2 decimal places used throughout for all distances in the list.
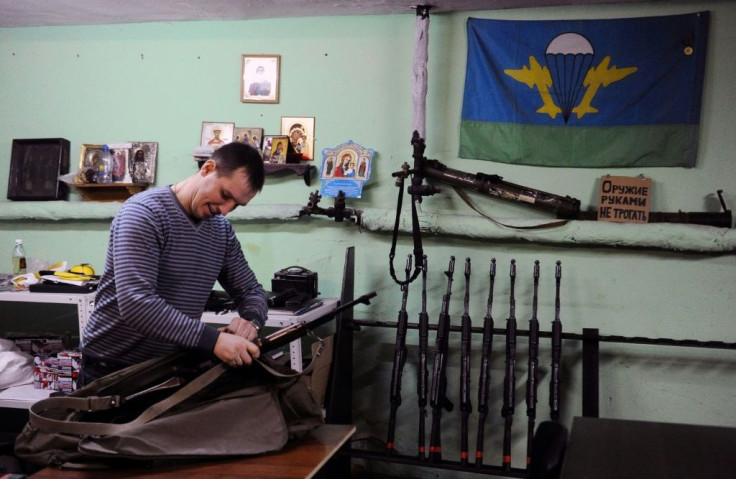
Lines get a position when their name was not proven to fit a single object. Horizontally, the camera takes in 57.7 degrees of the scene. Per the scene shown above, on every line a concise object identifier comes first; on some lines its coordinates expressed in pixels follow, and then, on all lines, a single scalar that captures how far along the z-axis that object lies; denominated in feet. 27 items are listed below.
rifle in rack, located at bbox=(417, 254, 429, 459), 9.38
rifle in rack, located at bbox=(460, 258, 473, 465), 9.22
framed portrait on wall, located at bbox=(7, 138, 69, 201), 11.29
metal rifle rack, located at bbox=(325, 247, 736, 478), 8.98
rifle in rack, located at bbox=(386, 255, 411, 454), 9.37
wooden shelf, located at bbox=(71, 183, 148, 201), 11.01
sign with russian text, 9.50
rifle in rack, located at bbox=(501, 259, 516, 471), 9.02
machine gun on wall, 9.42
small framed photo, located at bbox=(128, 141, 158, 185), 11.06
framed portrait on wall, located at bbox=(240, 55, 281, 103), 10.80
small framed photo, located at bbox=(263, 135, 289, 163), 10.52
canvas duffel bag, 4.42
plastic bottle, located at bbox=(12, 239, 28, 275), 11.03
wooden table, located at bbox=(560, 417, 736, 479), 3.29
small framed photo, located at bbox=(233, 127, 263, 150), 10.73
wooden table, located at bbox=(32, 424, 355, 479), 4.39
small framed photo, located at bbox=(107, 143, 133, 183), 11.06
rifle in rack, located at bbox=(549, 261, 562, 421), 8.85
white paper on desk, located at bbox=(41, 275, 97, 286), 9.15
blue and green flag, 9.45
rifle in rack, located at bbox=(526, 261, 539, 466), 9.02
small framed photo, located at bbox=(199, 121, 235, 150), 10.89
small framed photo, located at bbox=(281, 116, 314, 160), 10.68
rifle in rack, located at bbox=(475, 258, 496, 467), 9.12
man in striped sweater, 5.38
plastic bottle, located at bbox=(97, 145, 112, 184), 11.02
